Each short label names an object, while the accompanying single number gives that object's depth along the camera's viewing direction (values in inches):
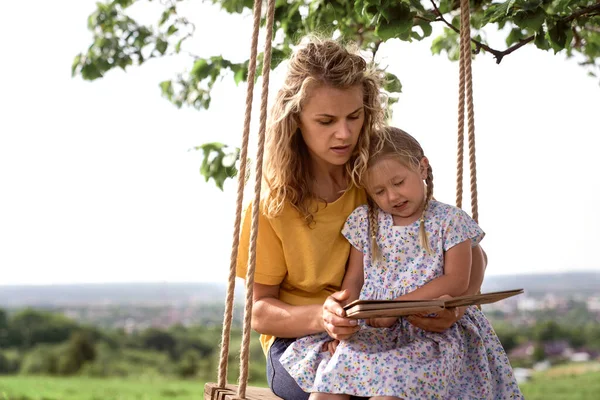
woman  72.1
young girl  64.1
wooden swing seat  69.2
